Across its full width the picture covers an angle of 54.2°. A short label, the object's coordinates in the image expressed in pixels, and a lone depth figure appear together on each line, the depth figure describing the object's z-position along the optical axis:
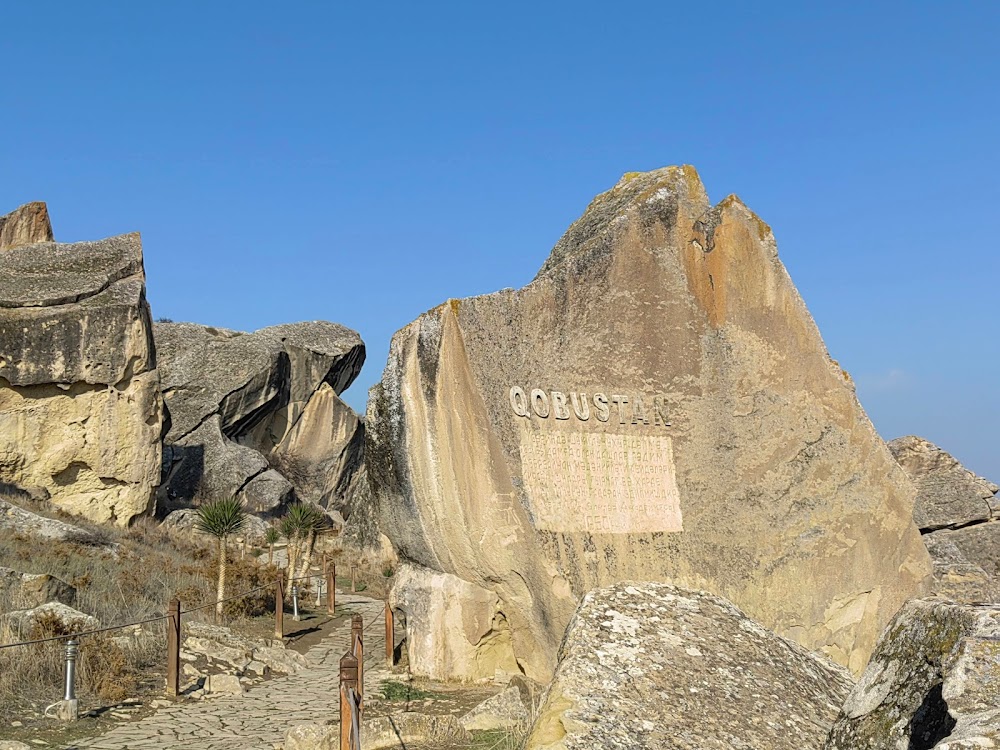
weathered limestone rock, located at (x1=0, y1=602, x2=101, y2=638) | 9.09
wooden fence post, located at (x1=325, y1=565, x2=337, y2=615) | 15.67
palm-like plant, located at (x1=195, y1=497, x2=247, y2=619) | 14.84
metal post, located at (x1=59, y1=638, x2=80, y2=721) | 7.49
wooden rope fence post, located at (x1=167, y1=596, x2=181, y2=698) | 8.68
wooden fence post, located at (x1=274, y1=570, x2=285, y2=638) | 12.78
